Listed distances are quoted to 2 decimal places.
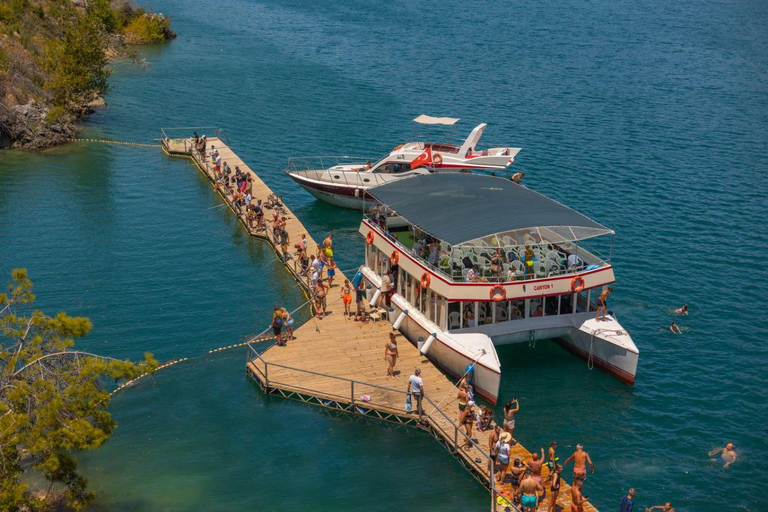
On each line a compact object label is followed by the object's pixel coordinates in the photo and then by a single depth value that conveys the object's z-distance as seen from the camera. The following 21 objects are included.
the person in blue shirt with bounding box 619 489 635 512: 28.02
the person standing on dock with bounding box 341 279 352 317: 41.91
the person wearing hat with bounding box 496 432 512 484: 30.28
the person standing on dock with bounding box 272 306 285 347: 38.69
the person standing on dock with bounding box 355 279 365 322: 41.47
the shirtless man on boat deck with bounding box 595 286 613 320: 39.22
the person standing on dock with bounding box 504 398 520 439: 32.41
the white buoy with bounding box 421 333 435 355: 37.84
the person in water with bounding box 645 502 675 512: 28.09
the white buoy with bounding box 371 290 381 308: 42.66
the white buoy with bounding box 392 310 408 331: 40.03
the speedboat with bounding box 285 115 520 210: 58.81
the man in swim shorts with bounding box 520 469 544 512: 28.34
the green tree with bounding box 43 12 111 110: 72.31
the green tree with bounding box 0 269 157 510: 24.53
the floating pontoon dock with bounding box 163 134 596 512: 32.41
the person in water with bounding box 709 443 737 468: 33.50
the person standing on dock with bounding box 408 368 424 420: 33.91
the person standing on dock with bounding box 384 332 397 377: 36.41
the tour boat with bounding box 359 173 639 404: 37.31
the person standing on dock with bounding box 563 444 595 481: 29.02
